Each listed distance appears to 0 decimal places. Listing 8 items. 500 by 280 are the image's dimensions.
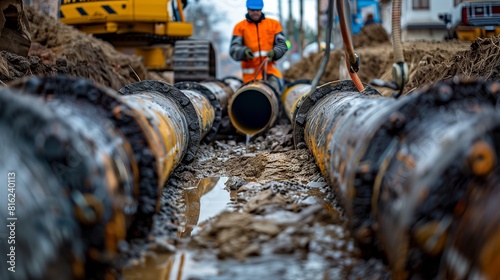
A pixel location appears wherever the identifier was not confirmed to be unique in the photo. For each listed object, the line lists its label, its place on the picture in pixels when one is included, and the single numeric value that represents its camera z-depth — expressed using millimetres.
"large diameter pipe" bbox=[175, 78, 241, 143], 5568
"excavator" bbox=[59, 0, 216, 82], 10914
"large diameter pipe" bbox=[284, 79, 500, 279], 2004
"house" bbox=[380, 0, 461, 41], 25797
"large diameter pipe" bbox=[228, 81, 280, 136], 7008
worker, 8344
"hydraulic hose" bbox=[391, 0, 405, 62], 3455
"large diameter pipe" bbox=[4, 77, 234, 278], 2039
